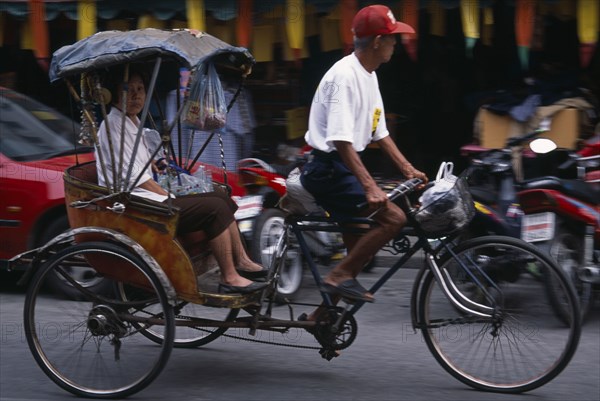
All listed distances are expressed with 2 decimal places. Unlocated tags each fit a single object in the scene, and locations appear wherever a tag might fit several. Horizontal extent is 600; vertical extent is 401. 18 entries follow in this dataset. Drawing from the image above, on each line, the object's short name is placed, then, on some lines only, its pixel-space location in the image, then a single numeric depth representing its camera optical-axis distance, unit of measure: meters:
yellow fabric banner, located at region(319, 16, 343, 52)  19.67
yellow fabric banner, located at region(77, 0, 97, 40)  19.25
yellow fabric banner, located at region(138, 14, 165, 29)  19.44
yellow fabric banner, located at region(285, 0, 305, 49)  18.58
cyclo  9.04
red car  13.73
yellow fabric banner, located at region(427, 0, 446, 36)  19.23
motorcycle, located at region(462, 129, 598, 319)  12.55
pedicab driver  9.06
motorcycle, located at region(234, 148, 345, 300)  11.40
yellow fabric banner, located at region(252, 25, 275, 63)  19.66
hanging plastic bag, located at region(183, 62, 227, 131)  9.41
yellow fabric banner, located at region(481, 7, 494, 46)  18.16
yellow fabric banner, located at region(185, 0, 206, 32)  18.83
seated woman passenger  9.38
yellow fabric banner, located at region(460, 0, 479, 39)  17.78
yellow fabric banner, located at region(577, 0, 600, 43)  17.16
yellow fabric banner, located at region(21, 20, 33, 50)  19.94
